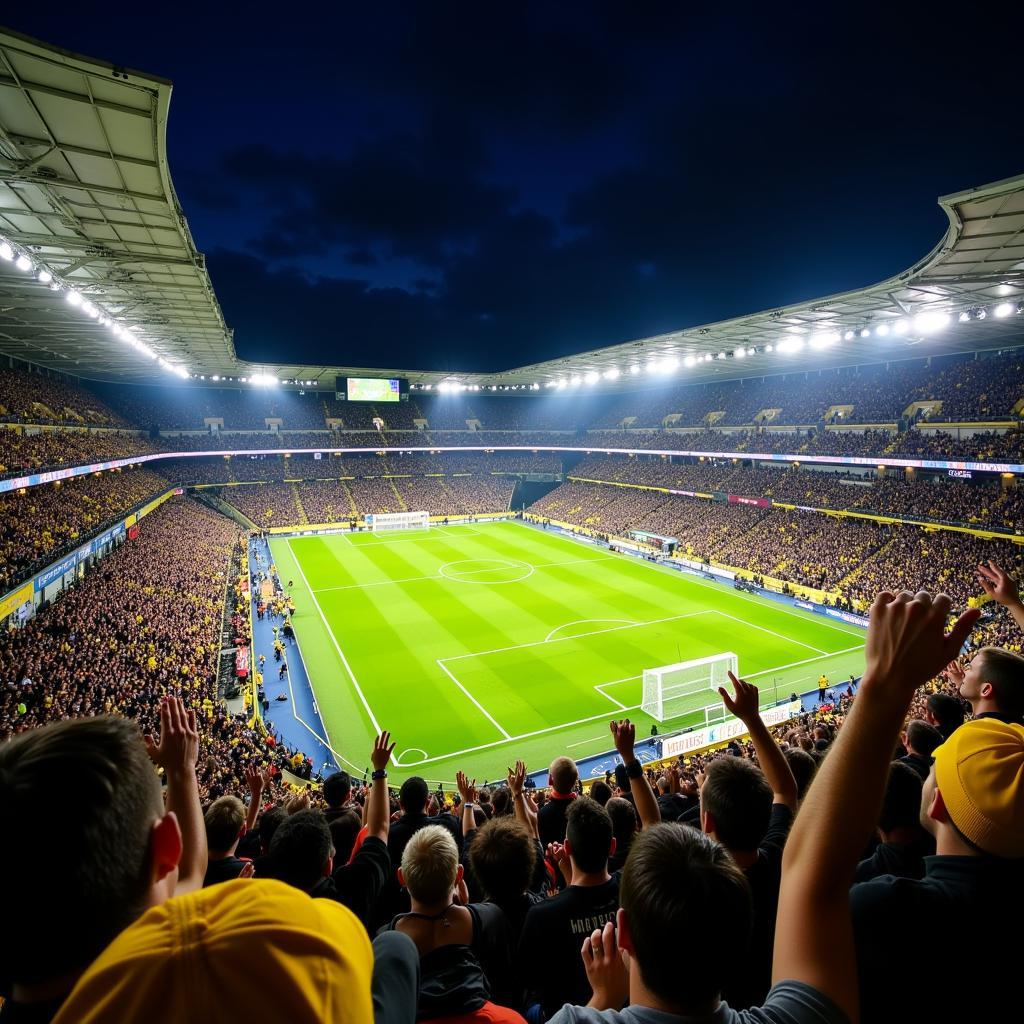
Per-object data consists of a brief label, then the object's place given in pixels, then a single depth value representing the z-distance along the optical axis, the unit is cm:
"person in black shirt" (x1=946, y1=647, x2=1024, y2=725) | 395
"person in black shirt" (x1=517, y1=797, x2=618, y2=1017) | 338
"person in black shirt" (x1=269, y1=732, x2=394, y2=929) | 368
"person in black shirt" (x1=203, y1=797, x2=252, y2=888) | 484
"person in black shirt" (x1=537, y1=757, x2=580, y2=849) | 704
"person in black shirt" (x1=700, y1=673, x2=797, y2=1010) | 338
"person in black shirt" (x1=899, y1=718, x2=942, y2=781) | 611
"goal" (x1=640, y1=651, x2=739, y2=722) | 2295
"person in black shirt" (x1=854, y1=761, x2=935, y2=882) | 372
